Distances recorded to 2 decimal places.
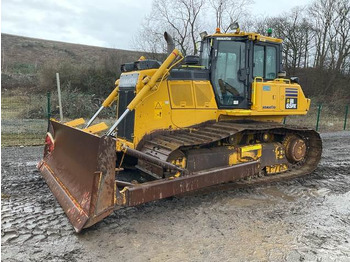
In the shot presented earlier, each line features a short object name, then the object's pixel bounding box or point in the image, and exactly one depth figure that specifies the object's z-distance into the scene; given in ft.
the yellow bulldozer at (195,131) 14.02
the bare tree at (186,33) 71.31
